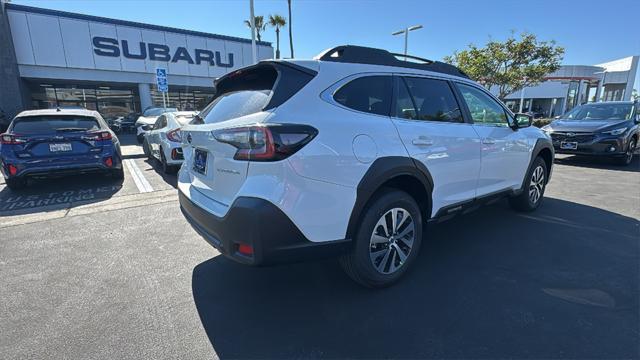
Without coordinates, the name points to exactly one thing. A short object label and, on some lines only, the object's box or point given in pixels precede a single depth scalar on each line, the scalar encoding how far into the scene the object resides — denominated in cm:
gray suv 804
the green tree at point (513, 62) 1917
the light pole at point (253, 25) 1297
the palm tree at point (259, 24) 3538
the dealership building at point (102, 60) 1689
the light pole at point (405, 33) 2036
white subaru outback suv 205
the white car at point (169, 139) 691
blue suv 536
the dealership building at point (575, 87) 4022
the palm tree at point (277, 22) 3525
